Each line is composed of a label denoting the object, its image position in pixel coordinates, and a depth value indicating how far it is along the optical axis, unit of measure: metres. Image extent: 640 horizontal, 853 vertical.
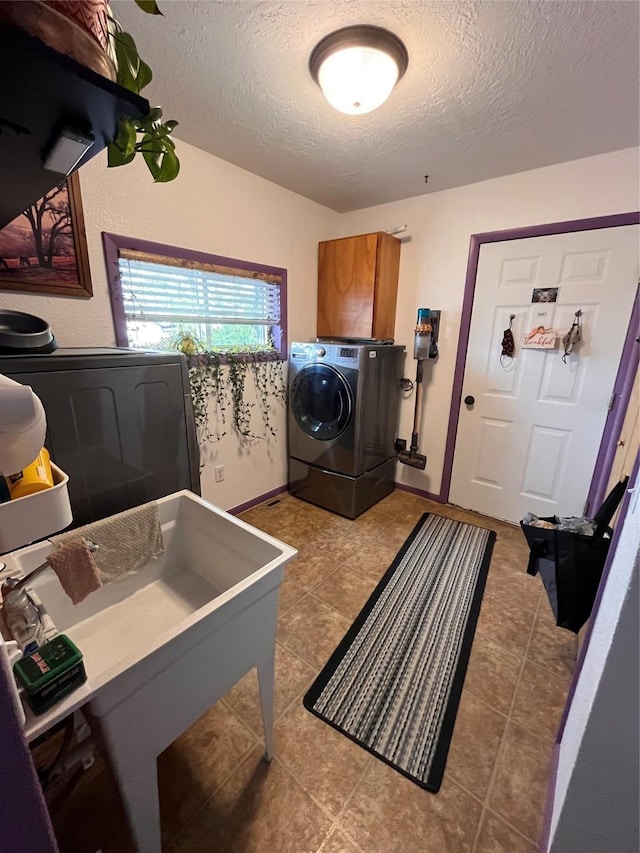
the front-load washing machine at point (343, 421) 2.45
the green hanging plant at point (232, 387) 2.21
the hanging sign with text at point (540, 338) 2.24
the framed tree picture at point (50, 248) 1.44
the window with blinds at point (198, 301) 1.88
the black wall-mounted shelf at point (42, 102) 0.33
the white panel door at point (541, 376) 2.07
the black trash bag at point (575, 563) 1.37
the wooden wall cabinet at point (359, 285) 2.57
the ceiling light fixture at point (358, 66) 1.21
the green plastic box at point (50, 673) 0.53
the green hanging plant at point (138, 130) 0.47
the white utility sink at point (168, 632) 0.67
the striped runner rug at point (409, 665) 1.24
